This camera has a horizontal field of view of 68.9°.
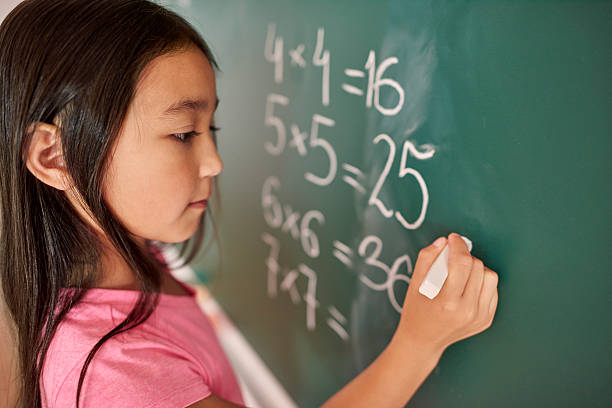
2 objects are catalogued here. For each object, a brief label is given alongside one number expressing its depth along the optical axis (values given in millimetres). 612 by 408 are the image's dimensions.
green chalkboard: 412
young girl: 461
